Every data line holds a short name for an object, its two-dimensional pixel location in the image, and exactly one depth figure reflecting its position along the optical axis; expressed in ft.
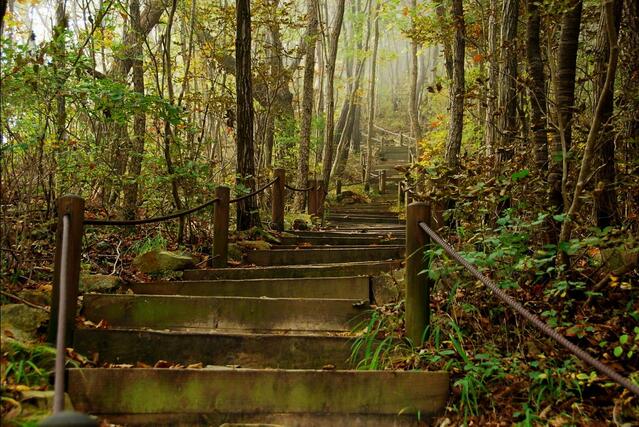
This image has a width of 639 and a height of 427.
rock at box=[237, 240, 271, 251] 24.61
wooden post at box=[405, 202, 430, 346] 13.12
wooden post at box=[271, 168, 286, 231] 29.86
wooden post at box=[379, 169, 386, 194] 74.08
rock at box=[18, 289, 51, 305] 13.44
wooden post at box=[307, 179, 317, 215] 42.06
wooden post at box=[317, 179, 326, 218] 42.60
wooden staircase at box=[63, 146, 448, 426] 10.79
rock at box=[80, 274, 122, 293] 16.24
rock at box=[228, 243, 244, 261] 23.16
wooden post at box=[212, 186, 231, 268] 21.20
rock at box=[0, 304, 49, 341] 11.69
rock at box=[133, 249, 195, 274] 19.49
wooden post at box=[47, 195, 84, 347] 12.26
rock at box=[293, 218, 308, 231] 35.91
